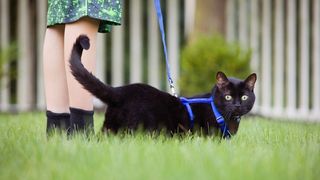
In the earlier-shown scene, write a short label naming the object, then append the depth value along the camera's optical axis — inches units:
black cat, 312.7
